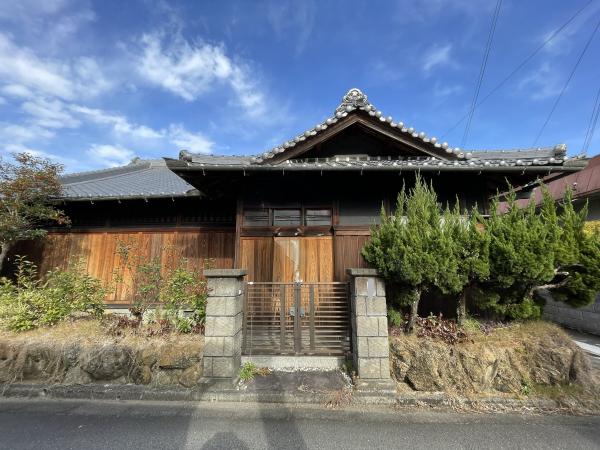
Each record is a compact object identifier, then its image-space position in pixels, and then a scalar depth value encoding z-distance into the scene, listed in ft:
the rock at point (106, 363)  14.48
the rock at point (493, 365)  13.17
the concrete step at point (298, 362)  15.57
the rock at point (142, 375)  14.38
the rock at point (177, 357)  14.37
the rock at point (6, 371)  14.66
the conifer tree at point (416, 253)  13.93
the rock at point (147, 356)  14.51
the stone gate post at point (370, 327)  13.65
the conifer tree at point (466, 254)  14.16
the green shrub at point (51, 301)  17.06
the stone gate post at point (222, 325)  13.76
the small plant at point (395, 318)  15.46
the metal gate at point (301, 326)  15.72
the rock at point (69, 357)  14.71
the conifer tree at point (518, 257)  13.67
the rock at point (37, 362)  14.76
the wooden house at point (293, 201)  19.17
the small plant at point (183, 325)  16.42
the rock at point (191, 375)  14.11
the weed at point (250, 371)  14.61
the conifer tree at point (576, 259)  14.23
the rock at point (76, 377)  14.42
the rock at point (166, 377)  14.19
